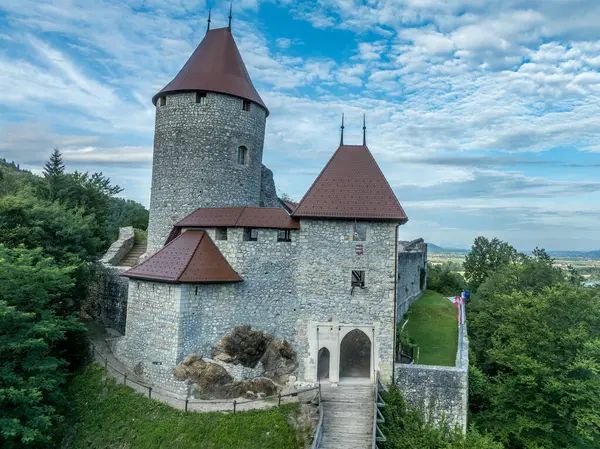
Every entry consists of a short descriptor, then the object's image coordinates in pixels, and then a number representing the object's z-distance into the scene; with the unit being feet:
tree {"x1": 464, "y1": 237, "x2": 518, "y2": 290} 131.03
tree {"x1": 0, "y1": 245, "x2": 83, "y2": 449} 45.52
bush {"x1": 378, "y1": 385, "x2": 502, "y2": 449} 47.21
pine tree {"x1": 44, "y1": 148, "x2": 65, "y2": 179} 96.02
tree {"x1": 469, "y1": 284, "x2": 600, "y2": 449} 53.78
